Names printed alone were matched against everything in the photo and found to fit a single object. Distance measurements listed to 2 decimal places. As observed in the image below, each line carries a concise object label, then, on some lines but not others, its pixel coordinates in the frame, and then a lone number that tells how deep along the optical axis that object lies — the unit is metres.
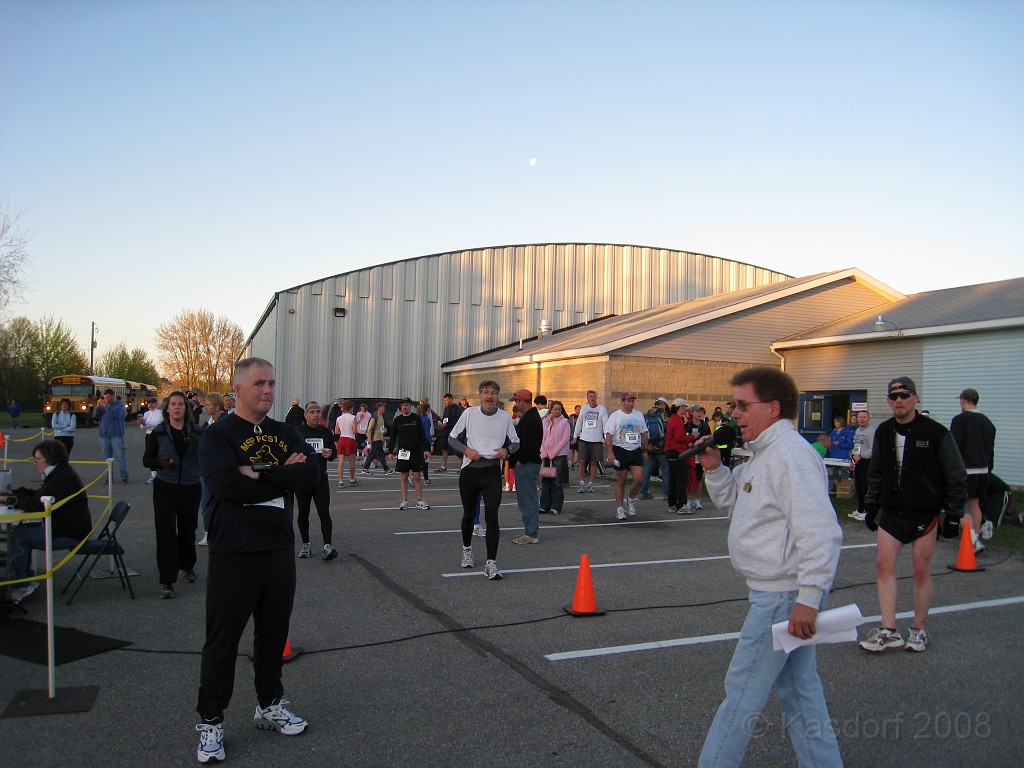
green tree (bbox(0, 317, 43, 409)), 57.69
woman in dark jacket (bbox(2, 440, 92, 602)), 6.45
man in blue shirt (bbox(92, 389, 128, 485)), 16.41
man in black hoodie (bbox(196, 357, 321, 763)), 3.76
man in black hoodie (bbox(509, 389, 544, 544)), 9.77
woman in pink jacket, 12.82
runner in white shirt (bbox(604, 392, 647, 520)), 12.11
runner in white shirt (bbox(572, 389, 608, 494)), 13.85
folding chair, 6.88
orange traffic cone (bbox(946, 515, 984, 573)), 8.34
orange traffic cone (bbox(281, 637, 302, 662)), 5.10
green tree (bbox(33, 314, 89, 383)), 63.62
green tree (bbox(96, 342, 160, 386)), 102.97
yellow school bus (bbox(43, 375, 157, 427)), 46.69
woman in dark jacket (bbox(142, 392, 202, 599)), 7.20
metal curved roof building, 31.39
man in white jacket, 2.88
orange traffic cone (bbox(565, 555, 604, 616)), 6.25
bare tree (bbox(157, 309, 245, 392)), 78.62
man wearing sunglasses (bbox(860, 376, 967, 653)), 5.34
